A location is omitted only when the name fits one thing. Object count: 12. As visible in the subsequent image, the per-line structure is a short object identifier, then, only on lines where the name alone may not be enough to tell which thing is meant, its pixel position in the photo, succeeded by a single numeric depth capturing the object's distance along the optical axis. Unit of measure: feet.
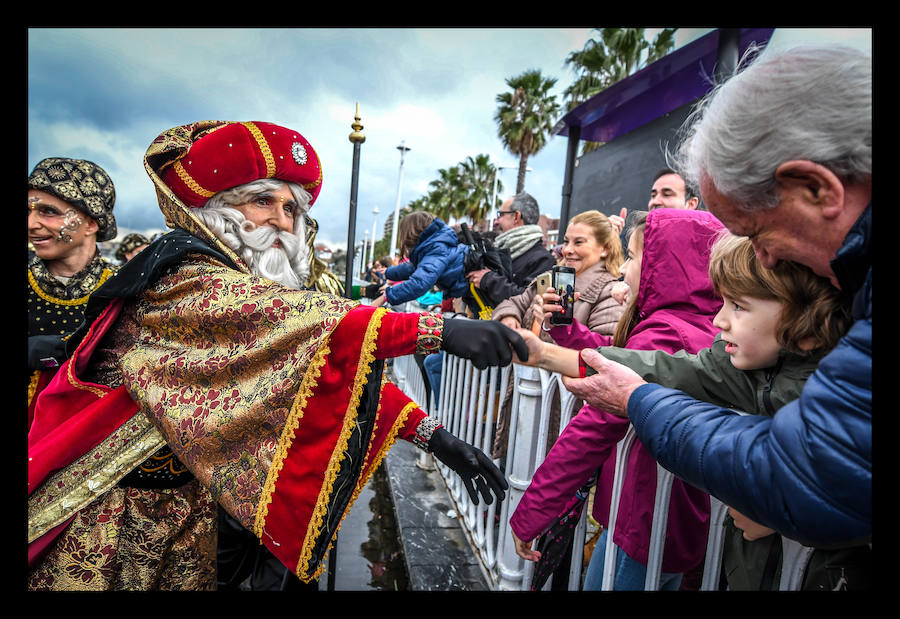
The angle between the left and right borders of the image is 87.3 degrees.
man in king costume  4.27
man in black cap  7.38
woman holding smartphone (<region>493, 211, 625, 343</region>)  8.79
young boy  3.56
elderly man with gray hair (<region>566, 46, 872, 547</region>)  2.43
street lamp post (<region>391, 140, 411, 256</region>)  69.62
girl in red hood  4.88
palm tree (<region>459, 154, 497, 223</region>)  122.62
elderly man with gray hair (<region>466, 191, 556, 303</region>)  12.58
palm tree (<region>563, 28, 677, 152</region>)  53.88
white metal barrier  4.49
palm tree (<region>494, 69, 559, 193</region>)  86.33
